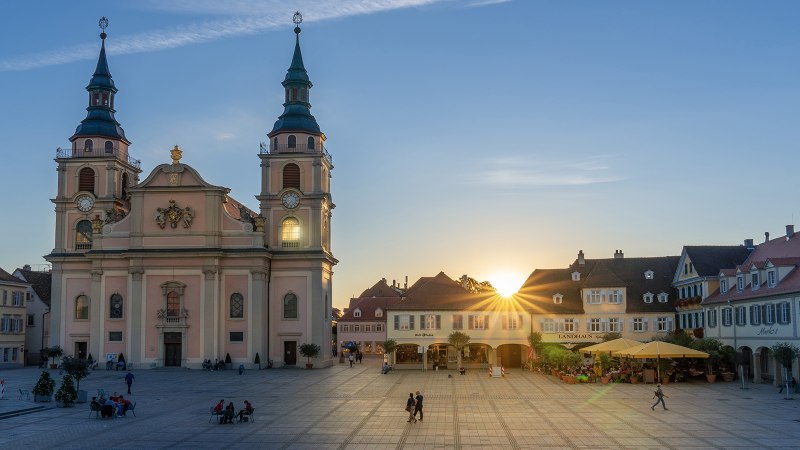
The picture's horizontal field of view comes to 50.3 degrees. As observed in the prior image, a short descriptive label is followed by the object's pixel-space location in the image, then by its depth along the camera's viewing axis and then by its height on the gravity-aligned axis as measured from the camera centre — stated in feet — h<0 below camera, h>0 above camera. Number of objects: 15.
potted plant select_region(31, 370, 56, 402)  136.05 -12.88
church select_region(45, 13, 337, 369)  234.99 +13.71
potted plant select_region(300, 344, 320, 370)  234.38 -11.91
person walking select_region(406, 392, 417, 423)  112.98 -13.33
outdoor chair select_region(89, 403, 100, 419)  117.70 -13.65
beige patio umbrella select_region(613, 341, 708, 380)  160.35 -9.25
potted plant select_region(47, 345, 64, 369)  238.48 -11.78
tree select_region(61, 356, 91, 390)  138.00 -9.29
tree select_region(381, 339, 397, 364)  223.51 -10.52
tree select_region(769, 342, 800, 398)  153.28 -9.70
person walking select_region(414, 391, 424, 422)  112.81 -13.16
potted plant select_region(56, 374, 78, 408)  130.82 -13.03
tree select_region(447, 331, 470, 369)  223.30 -9.19
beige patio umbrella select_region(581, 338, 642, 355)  172.04 -8.67
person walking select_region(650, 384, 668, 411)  123.24 -13.28
